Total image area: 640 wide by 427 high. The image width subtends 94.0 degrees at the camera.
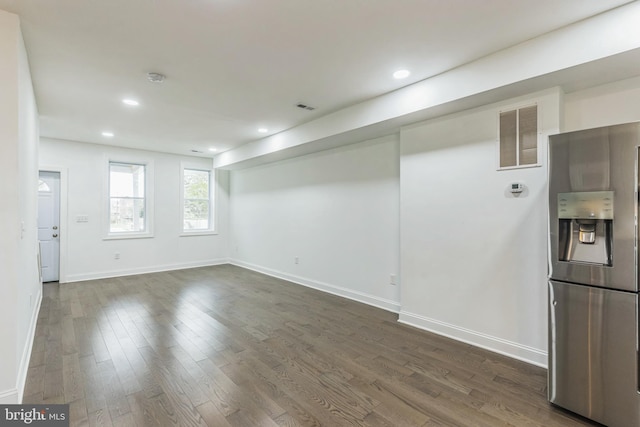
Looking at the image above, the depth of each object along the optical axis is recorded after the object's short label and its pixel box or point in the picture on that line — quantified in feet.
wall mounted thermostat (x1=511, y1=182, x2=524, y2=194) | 9.02
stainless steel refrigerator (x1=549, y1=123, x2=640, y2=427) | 5.99
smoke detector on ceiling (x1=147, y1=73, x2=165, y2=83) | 9.78
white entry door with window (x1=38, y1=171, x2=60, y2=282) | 17.99
